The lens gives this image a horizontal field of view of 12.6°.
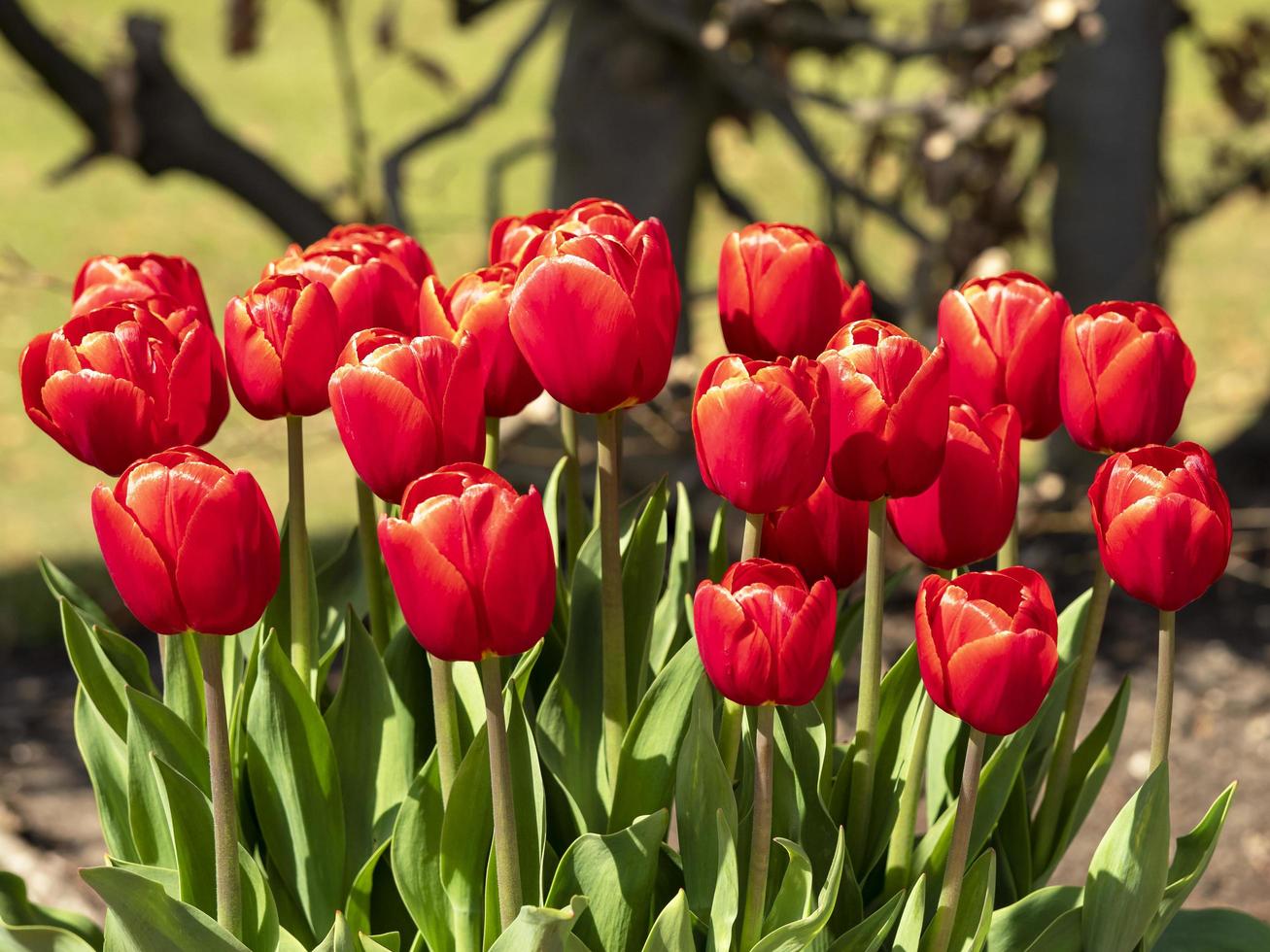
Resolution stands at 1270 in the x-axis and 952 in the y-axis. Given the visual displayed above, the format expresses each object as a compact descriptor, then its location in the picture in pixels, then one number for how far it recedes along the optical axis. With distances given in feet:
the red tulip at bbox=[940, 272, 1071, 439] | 6.97
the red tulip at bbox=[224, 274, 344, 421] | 6.85
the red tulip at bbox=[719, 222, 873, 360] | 6.97
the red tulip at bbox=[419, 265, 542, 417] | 6.88
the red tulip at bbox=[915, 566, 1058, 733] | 6.57
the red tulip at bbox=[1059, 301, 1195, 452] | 6.86
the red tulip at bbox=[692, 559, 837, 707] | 6.57
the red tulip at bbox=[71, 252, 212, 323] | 7.15
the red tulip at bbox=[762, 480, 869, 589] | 6.92
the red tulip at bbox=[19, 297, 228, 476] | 6.81
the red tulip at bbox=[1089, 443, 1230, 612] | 6.67
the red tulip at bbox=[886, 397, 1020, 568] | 6.78
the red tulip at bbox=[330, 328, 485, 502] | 6.63
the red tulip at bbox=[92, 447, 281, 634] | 6.57
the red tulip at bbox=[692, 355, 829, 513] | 6.59
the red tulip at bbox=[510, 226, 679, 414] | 6.65
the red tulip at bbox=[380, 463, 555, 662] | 6.51
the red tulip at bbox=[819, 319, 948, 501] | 6.67
